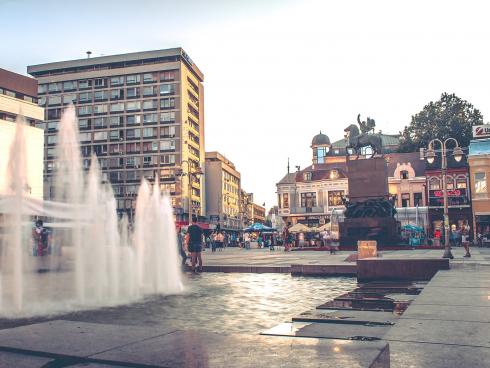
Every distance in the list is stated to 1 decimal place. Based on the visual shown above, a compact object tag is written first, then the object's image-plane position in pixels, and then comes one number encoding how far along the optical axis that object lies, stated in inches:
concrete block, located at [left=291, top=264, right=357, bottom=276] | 518.6
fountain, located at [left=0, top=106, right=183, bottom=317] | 303.1
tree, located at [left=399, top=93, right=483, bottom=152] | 2486.5
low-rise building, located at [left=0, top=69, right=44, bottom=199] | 1918.1
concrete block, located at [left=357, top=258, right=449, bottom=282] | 434.3
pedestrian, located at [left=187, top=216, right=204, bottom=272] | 574.6
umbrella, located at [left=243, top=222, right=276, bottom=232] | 1790.1
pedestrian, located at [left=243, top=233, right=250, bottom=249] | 1788.8
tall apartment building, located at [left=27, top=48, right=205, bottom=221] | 3031.5
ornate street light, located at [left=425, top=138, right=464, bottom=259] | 798.5
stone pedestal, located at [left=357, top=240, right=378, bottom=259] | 601.6
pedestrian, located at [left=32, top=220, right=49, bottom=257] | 1023.0
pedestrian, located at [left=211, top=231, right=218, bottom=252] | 1513.5
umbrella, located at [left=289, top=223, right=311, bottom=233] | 1797.5
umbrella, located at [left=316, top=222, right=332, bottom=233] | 1620.4
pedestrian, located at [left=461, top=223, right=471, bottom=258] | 745.0
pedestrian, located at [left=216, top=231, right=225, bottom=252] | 1730.8
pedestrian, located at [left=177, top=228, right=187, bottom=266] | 679.3
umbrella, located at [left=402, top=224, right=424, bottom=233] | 1553.9
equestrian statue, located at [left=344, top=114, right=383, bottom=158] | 1189.7
